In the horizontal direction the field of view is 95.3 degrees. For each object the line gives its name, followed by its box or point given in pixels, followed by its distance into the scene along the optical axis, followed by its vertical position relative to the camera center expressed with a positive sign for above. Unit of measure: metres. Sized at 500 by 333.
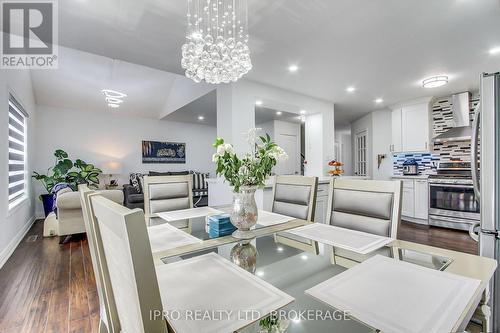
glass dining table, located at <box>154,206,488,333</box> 0.65 -0.43
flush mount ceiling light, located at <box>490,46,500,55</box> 2.59 +1.31
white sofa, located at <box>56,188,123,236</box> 3.22 -0.64
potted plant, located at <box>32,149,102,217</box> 4.67 -0.19
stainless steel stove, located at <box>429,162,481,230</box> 3.81 -0.63
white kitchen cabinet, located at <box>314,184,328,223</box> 3.47 -0.59
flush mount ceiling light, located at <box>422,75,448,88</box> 3.43 +1.28
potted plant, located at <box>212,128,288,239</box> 1.23 -0.04
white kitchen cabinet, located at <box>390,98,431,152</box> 4.66 +0.81
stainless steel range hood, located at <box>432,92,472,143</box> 4.23 +0.82
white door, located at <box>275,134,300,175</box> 6.43 +0.31
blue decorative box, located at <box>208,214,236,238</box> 1.28 -0.34
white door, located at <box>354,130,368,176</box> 6.30 +0.32
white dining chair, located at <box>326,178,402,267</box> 1.37 -0.27
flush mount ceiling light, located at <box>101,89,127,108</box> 4.74 +1.53
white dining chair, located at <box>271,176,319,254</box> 1.82 -0.27
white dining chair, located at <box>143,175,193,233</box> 2.02 -0.24
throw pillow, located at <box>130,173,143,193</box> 5.61 -0.36
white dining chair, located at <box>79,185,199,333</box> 0.83 -0.39
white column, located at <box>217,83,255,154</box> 3.33 +0.77
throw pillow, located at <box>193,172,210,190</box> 6.42 -0.45
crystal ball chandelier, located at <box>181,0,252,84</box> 1.87 +1.09
